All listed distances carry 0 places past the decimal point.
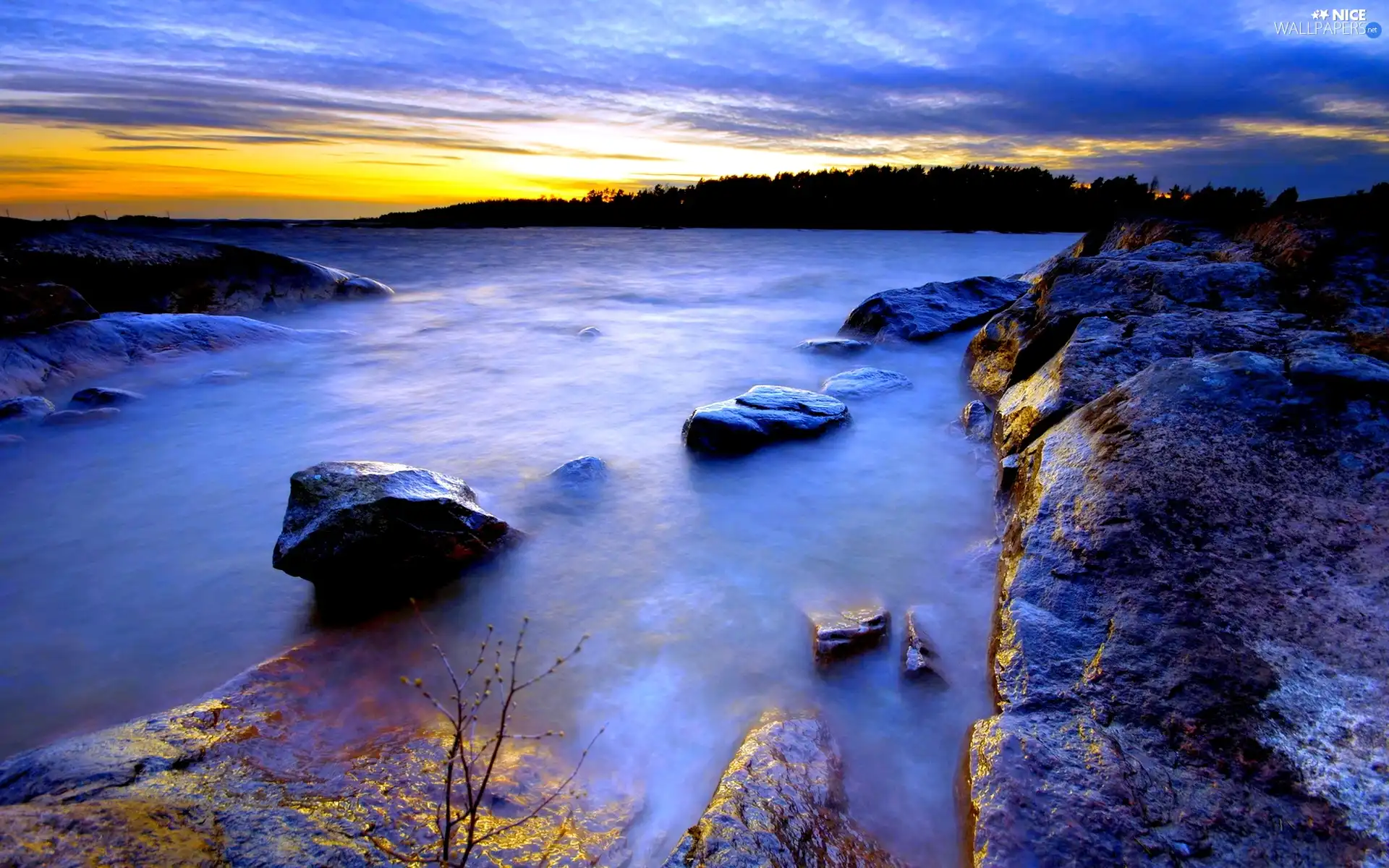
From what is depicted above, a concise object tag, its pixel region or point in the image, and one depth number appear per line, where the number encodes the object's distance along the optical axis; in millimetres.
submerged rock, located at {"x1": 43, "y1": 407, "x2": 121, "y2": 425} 6344
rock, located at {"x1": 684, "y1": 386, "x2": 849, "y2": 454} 5531
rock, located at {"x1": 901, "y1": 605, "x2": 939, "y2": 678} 3004
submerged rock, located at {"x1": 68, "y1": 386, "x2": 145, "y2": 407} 6797
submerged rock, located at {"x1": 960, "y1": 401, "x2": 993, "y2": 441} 5734
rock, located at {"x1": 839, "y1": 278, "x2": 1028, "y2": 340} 9055
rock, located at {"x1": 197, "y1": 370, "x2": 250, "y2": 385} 7844
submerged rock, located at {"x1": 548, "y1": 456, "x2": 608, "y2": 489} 5031
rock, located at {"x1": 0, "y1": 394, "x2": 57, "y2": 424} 6336
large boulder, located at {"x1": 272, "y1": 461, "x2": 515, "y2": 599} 3467
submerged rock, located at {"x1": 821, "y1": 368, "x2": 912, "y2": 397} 6902
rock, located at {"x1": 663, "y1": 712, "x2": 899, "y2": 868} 1987
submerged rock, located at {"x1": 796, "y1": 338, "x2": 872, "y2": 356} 8784
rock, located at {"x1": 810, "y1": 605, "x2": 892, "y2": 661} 3135
